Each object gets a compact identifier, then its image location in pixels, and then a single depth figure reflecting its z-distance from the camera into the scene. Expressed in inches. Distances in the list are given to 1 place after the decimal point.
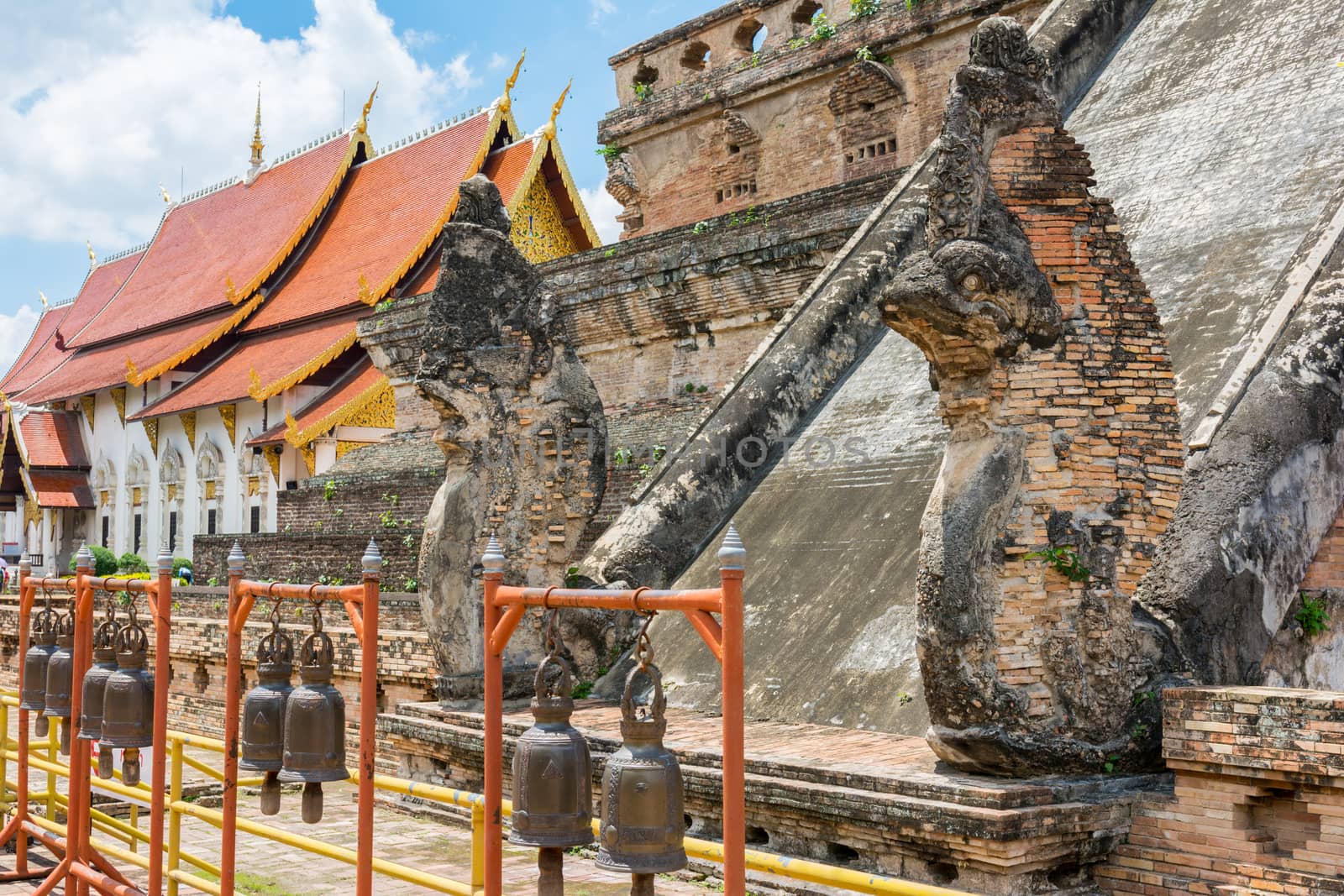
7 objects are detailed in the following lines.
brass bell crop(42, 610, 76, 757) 251.0
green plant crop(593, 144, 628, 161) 674.8
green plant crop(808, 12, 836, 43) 566.6
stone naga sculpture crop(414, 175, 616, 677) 297.0
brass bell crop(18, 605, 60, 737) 259.8
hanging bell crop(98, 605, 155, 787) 225.3
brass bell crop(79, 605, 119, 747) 230.8
